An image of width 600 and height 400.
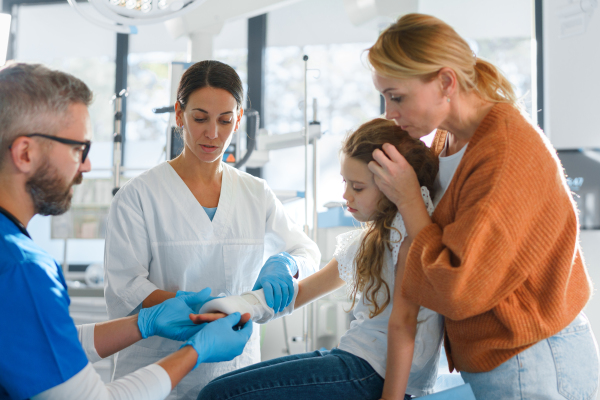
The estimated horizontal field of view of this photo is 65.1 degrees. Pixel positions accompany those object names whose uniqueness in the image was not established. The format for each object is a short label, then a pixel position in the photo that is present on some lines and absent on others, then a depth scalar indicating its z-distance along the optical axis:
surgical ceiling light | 1.38
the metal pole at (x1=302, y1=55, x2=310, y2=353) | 2.47
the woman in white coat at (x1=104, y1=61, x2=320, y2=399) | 1.35
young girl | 1.05
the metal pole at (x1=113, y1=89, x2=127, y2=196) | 2.81
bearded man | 0.76
